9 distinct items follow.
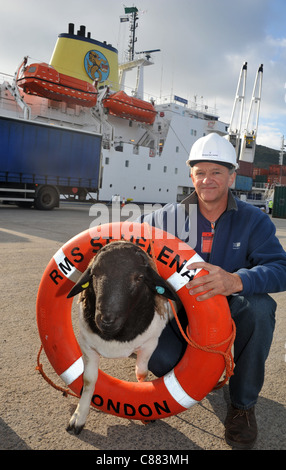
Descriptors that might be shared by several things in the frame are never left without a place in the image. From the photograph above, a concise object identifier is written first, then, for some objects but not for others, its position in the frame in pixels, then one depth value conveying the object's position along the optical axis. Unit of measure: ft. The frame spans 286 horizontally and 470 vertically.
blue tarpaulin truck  47.98
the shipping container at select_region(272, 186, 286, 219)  80.21
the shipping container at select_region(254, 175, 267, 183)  187.15
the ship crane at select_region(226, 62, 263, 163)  115.03
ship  66.74
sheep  6.16
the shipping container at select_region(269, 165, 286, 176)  184.14
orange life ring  6.62
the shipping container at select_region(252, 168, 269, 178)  200.85
